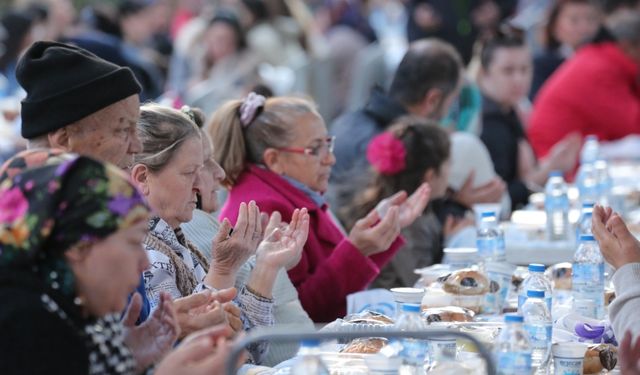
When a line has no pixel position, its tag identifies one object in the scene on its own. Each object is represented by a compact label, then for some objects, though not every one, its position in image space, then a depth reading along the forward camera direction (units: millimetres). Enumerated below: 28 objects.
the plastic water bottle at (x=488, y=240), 8750
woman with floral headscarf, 4254
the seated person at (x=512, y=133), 14594
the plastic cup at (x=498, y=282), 7730
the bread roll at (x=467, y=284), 7715
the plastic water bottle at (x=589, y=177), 11969
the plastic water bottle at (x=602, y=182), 11977
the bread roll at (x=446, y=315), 6914
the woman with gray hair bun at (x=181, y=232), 6582
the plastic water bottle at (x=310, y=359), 4727
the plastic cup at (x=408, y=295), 6328
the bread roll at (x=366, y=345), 6004
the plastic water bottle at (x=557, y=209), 10609
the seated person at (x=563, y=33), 19328
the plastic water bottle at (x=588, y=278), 7324
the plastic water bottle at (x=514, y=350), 5258
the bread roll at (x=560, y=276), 8233
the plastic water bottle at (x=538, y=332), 5897
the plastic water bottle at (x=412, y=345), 5512
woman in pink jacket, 8594
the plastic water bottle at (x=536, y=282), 7027
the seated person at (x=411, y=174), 10336
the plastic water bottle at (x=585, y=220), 8734
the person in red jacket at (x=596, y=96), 16422
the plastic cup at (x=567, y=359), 5773
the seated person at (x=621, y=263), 5875
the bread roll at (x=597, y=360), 5992
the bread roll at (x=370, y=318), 6609
